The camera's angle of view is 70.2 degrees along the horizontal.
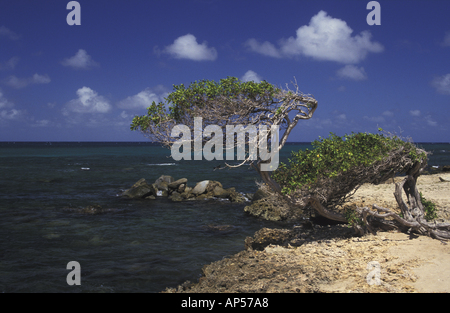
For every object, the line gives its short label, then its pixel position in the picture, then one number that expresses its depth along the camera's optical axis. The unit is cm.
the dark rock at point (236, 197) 2498
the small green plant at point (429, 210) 1136
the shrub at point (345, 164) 1047
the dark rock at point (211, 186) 2698
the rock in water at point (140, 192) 2594
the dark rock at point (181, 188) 2775
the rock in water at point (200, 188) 2684
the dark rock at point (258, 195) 2306
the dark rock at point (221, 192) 2589
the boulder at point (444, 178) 2312
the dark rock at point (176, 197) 2559
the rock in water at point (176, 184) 2781
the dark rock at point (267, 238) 1288
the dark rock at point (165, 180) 2941
